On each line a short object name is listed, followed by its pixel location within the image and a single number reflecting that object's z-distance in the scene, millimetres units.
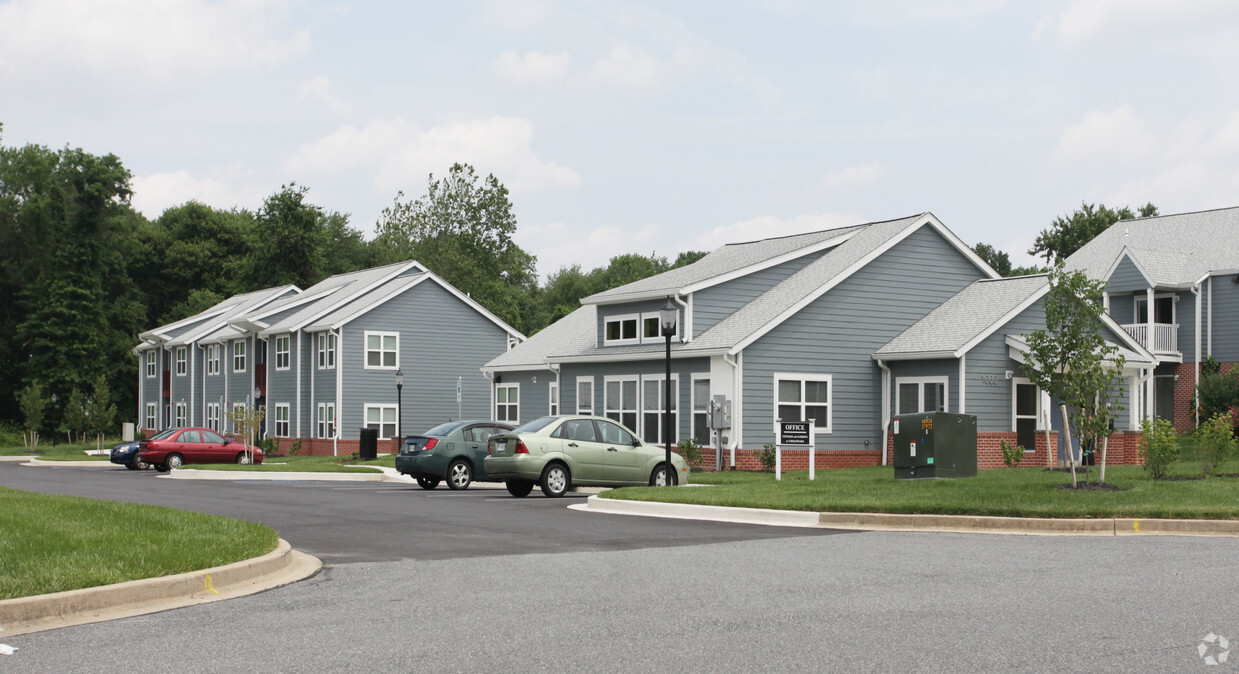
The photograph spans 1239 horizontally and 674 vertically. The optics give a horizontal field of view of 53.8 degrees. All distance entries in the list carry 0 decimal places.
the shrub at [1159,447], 21188
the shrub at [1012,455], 28500
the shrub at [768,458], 30641
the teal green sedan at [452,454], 26547
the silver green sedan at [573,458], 23188
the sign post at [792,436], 25469
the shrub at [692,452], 31531
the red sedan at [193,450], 39531
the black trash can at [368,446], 43062
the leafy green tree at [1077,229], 66688
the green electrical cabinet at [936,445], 23641
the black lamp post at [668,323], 23938
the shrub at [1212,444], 22219
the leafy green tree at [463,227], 80875
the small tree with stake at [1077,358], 19641
